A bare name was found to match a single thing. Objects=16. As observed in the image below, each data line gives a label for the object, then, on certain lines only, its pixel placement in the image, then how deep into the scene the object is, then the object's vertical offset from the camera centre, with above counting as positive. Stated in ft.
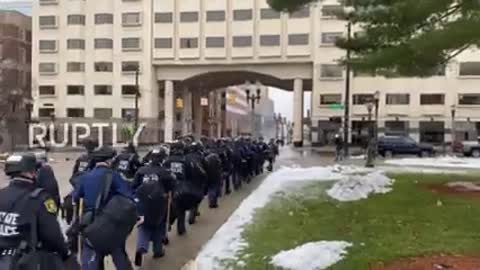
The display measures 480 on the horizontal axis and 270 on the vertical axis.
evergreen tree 49.55 +7.65
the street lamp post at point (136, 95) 229.90 +8.06
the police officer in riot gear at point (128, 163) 37.69 -2.64
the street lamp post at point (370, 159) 101.46 -5.91
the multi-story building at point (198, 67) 239.71 +19.65
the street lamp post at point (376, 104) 151.84 +3.60
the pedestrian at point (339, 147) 139.03 -5.62
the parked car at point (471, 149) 167.22 -6.84
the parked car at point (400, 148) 166.91 -6.71
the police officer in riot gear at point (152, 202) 29.91 -3.74
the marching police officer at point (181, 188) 36.40 -3.79
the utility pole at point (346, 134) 153.50 -3.26
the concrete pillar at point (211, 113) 313.16 +2.70
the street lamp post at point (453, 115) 232.73 +2.23
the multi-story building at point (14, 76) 249.14 +16.92
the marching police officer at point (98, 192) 23.93 -2.66
